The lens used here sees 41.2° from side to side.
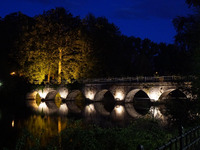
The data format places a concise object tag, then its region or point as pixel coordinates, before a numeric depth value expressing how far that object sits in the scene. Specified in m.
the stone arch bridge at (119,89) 31.03
